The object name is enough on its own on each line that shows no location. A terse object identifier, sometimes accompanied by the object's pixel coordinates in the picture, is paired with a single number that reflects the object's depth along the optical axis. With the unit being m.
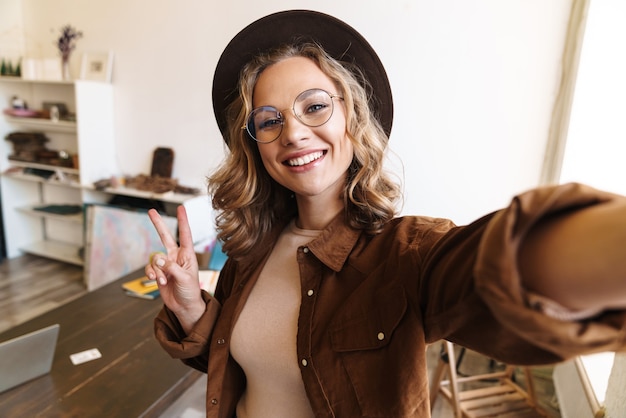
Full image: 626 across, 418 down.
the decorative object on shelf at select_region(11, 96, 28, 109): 4.25
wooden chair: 2.00
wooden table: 1.19
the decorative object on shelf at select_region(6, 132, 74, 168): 4.20
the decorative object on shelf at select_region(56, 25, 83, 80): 3.82
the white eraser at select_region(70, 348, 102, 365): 1.41
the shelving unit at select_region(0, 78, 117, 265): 3.81
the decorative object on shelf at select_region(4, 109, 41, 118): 4.13
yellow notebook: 1.99
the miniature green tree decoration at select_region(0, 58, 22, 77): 4.18
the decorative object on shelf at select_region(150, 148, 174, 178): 3.73
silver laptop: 1.19
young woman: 0.39
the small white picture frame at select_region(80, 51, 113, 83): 3.82
